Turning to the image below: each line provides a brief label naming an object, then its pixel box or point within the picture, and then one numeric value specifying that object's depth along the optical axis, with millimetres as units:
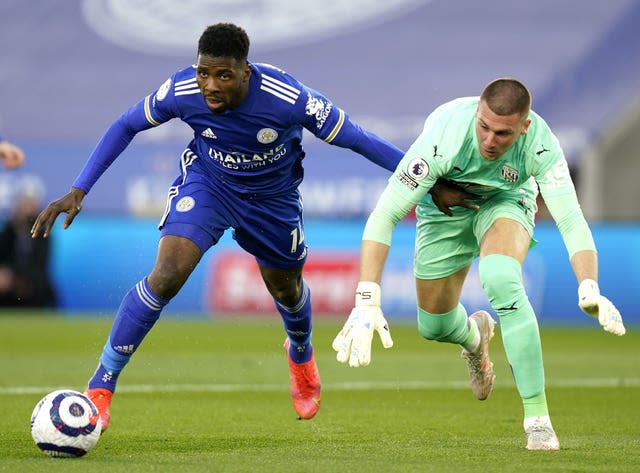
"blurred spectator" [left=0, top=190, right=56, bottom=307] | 39156
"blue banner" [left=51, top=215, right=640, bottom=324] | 37250
